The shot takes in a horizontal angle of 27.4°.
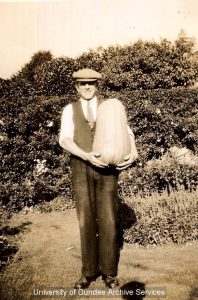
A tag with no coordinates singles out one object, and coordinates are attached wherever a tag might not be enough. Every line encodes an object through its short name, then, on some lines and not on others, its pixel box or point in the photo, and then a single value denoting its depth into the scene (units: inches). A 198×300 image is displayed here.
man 152.6
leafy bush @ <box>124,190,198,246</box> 211.2
